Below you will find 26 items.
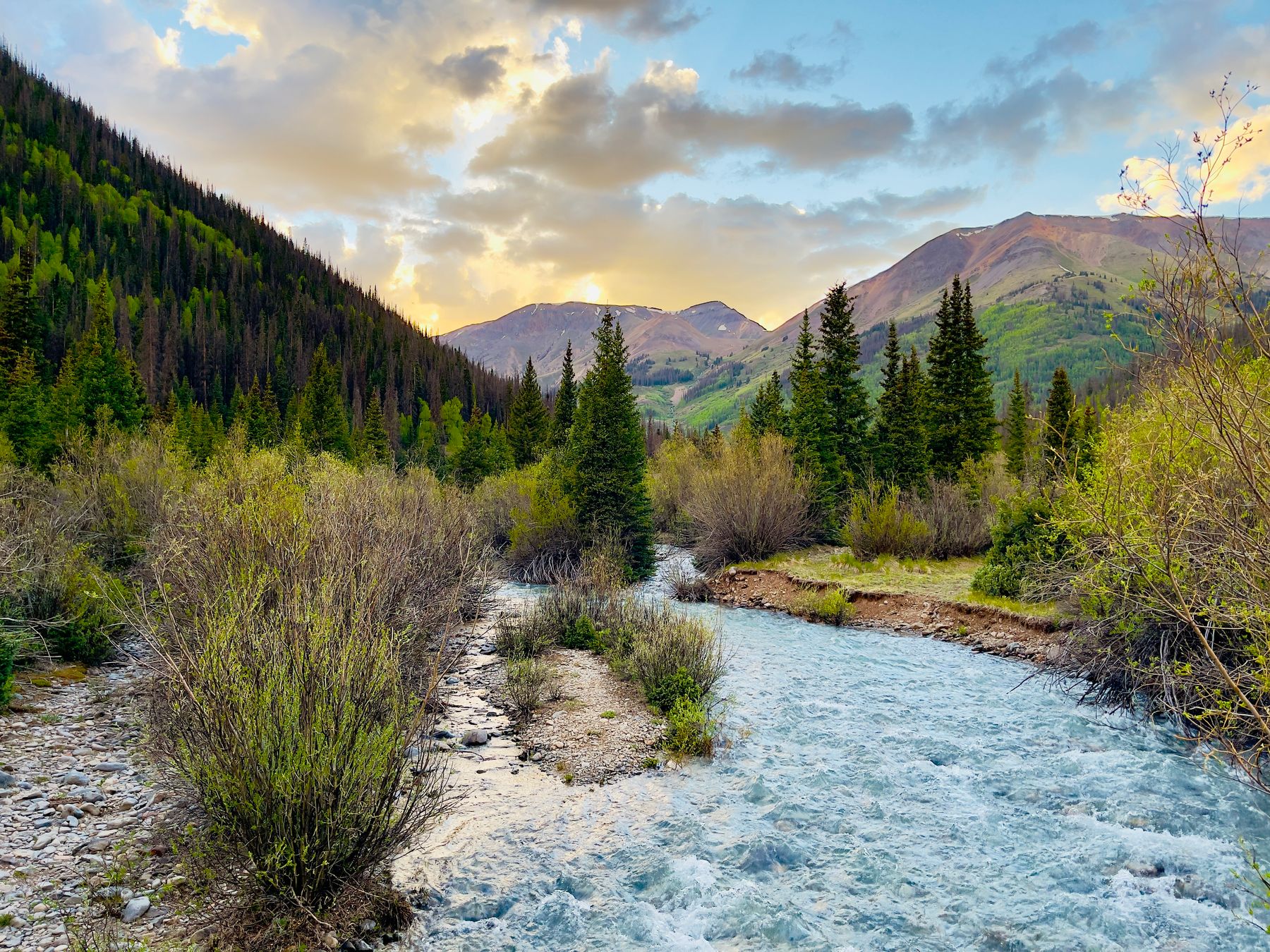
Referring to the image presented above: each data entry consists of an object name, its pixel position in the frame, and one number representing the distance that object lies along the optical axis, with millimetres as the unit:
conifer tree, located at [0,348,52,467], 27500
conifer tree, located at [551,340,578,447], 47812
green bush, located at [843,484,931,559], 23922
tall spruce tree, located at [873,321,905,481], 33250
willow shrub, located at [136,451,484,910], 4703
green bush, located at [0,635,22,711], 8023
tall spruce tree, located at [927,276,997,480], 34531
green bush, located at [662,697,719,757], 9375
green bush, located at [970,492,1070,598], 16062
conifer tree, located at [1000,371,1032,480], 51375
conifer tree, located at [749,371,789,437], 34438
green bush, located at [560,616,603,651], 14492
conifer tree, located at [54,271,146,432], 34281
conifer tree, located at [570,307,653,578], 25672
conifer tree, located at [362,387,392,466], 61156
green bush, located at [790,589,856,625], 18703
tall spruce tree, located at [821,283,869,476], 31984
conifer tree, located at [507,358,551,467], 55906
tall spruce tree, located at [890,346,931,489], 33219
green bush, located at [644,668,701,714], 10938
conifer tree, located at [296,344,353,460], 60812
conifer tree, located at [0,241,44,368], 42406
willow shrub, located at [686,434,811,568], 24891
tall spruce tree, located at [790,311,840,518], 29141
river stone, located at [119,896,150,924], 4773
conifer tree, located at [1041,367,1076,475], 42344
